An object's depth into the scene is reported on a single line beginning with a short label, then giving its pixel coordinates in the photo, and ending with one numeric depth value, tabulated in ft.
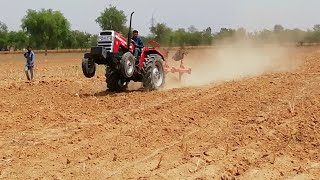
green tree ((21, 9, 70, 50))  262.67
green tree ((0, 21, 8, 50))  293.23
